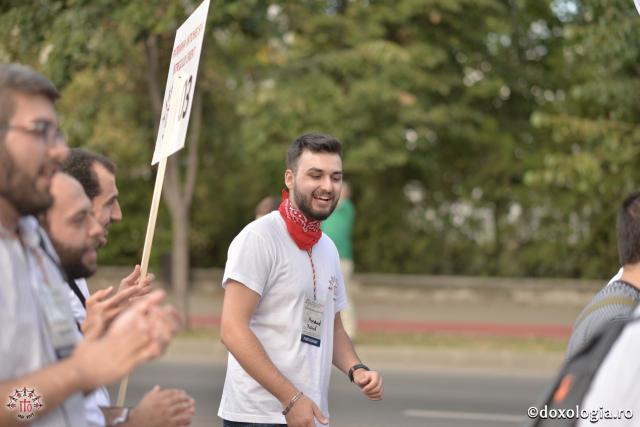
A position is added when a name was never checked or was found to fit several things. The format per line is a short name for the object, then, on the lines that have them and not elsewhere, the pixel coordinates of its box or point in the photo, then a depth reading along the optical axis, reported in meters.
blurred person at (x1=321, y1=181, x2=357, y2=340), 13.45
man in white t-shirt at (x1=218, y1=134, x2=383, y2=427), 4.12
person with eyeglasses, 2.36
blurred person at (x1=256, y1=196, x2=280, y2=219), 7.19
